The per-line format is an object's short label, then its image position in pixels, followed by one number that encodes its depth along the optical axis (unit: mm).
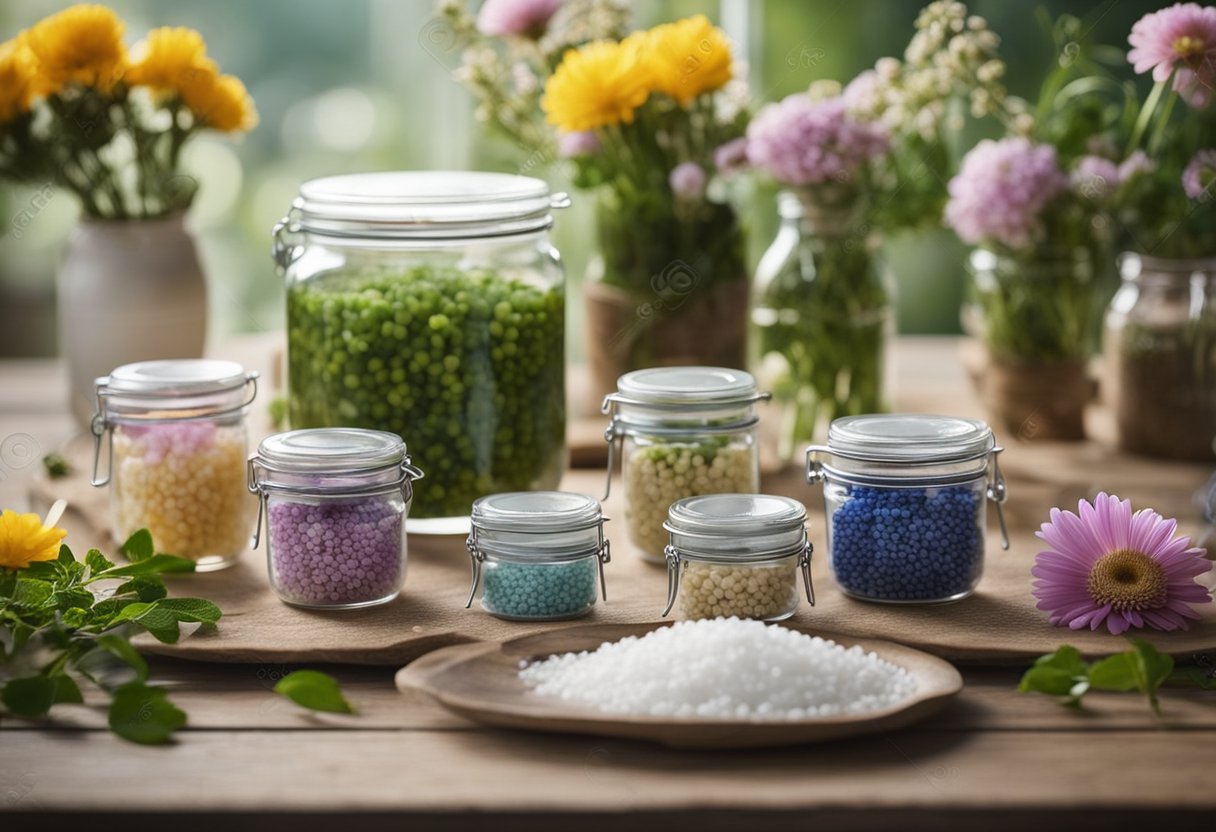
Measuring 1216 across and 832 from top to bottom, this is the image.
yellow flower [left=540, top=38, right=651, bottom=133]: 1325
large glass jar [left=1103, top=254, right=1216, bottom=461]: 1364
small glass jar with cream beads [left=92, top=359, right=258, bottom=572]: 1236
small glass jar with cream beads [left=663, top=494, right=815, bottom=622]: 1154
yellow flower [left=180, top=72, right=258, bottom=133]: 1393
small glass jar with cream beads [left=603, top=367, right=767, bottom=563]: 1240
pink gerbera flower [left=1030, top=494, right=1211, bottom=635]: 1150
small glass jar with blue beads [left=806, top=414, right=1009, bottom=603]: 1175
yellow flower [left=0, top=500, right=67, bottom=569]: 1154
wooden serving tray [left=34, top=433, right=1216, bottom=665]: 1136
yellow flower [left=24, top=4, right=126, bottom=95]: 1358
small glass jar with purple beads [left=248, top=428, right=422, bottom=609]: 1173
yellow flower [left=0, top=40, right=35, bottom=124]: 1377
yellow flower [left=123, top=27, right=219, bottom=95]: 1381
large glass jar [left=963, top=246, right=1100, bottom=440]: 1411
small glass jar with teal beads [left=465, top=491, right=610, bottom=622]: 1167
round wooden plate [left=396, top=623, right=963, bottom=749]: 1055
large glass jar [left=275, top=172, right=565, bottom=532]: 1256
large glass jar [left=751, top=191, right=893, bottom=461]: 1406
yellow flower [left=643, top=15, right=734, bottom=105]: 1348
